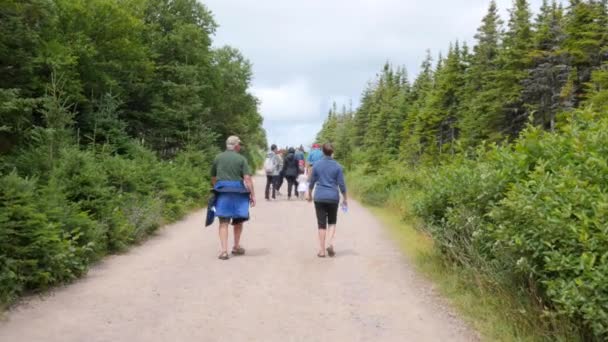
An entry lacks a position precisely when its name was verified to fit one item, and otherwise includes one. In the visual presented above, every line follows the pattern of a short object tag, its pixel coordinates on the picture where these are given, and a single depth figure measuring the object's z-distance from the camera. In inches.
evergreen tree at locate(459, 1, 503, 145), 1459.2
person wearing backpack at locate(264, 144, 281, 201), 775.1
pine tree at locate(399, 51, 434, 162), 1768.8
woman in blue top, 374.0
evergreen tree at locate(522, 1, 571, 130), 1311.5
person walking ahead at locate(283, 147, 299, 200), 797.9
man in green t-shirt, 366.3
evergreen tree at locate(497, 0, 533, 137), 1385.3
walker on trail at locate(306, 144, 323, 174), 792.9
